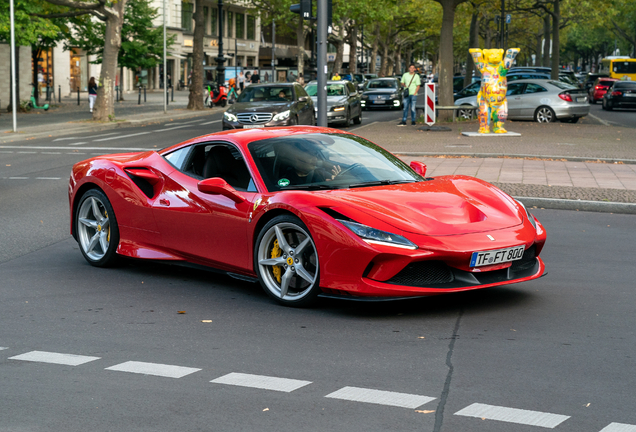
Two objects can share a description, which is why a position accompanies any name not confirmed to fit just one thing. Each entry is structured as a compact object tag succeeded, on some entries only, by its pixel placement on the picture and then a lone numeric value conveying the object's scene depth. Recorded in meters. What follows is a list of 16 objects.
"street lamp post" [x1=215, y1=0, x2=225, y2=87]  45.00
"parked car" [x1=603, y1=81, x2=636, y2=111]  41.78
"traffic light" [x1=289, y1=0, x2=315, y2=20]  16.90
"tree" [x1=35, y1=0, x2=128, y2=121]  30.61
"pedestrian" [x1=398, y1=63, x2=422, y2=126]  27.64
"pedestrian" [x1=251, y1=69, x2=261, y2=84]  55.80
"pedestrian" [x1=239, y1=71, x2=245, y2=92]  57.47
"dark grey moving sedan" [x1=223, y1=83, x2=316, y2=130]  23.95
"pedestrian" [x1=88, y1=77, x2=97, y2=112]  38.50
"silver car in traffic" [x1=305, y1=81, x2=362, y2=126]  29.33
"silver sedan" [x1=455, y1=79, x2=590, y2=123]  29.94
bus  61.41
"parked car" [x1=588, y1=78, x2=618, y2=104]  49.17
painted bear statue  22.95
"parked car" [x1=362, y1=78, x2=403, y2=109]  42.41
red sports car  5.84
